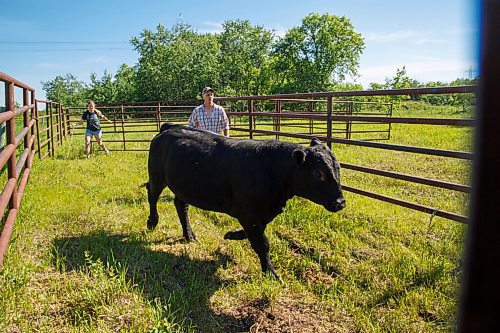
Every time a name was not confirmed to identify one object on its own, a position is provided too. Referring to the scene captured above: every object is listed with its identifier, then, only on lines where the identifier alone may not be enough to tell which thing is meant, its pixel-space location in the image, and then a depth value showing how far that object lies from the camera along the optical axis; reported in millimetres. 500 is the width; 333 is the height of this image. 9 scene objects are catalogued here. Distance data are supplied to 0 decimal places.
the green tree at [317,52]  45406
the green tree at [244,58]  49406
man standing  6027
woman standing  10805
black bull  3498
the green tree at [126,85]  48688
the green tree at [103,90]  53188
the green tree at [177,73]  45250
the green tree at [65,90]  60906
